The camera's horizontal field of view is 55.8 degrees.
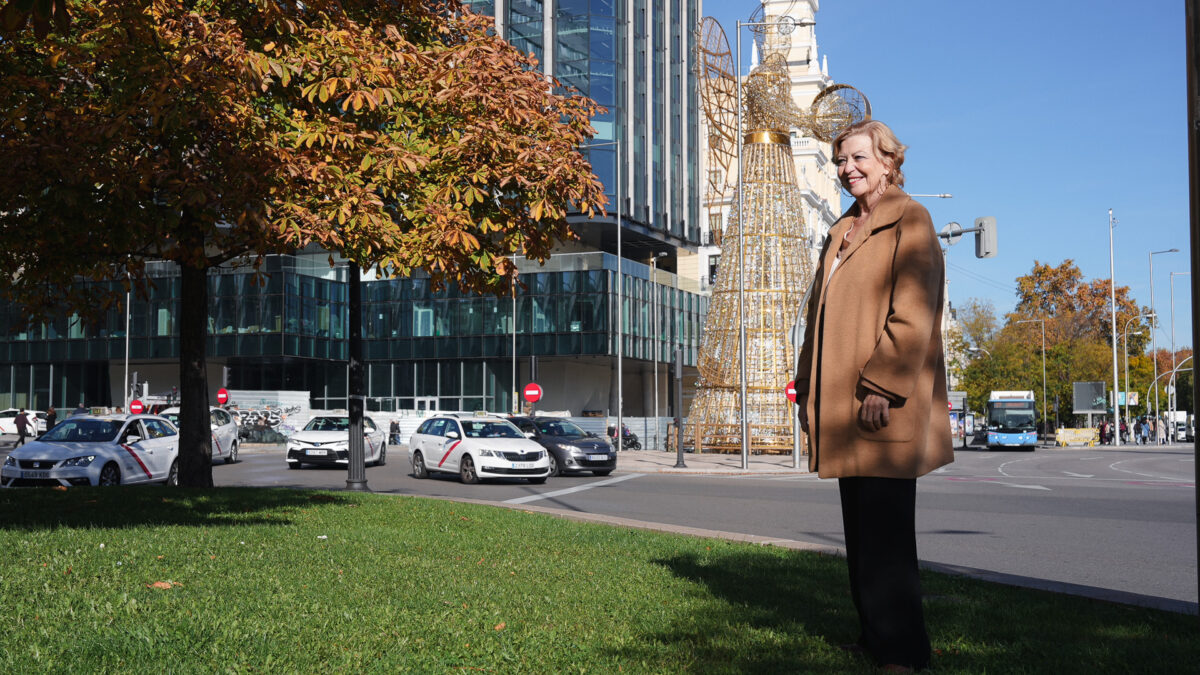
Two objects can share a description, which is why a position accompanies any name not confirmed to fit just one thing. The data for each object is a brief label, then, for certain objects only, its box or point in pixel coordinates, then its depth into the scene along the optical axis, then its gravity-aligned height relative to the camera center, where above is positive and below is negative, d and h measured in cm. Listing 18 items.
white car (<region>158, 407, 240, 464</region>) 3199 -117
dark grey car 2649 -145
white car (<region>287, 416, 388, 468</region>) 2794 -130
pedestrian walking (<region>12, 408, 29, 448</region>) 3812 -106
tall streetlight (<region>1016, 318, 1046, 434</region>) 7300 +194
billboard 6731 -51
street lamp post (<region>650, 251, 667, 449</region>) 6078 +470
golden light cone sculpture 3747 +451
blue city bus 5462 -156
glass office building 5650 +406
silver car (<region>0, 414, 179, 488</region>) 1822 -102
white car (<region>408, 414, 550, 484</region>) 2350 -126
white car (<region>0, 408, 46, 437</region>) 5237 -136
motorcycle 5003 -223
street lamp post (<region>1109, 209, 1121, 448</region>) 6512 +370
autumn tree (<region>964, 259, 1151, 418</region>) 7312 +355
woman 450 -5
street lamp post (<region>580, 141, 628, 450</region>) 4438 +322
